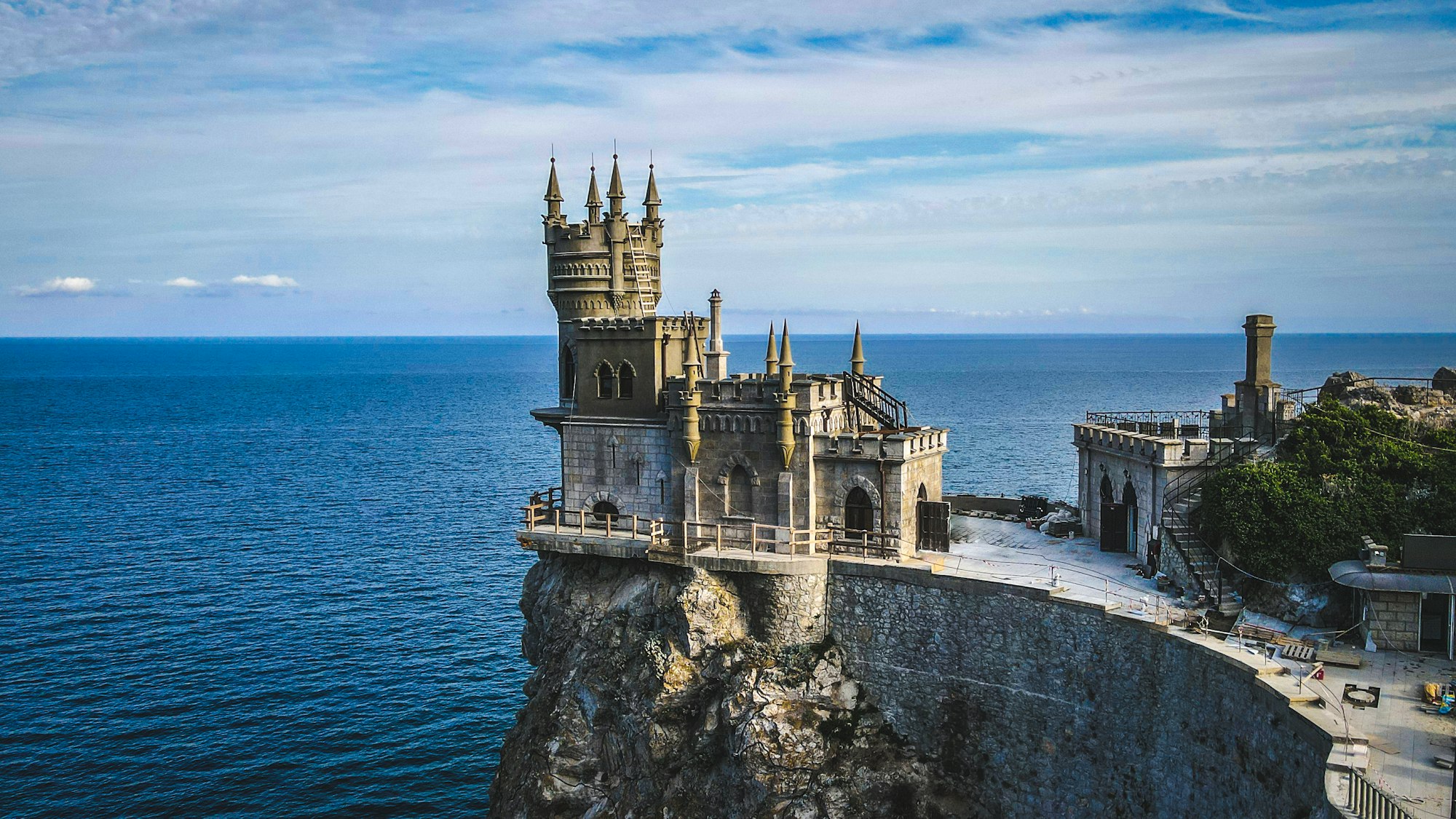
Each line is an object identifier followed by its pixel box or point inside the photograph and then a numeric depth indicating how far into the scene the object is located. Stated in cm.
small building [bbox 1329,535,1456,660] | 2848
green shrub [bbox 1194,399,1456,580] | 3100
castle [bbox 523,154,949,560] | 3694
